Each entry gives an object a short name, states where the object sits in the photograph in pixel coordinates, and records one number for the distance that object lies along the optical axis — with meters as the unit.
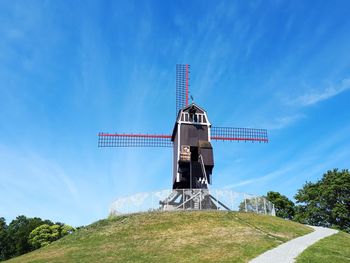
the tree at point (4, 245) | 73.62
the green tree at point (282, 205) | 58.62
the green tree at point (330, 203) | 46.95
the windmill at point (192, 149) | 33.16
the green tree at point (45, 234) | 66.19
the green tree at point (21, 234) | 70.88
